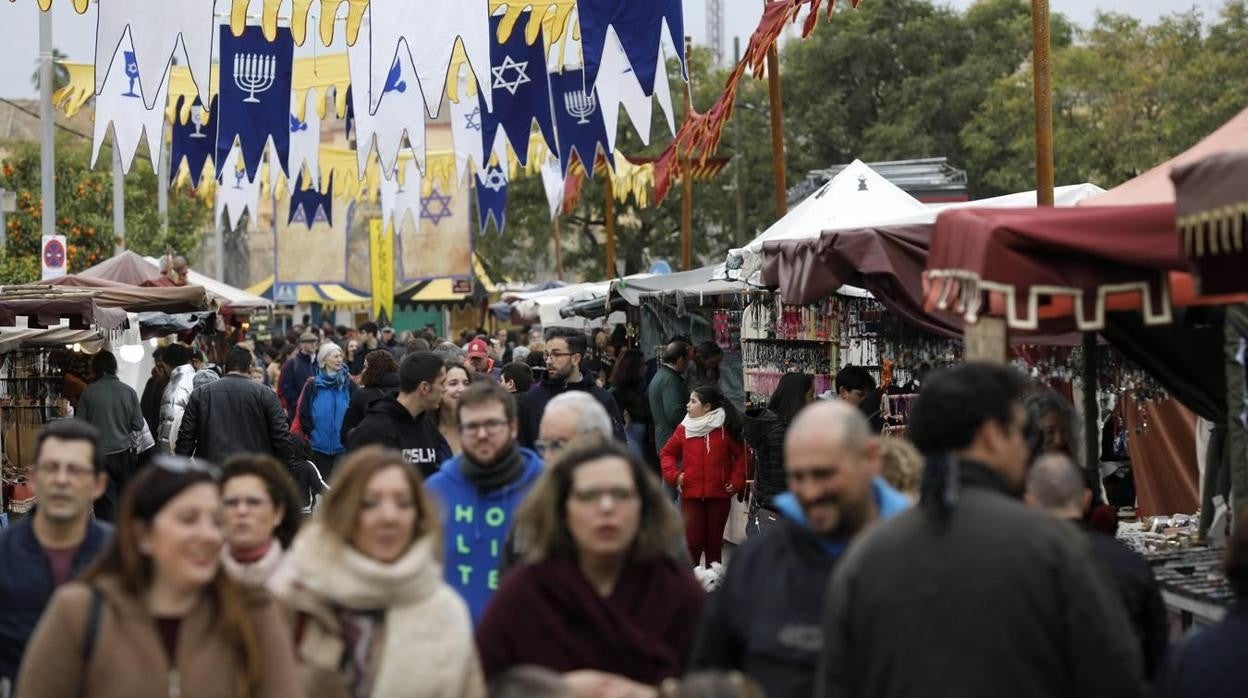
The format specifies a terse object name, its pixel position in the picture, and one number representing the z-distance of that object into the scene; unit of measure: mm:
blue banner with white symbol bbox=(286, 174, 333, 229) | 32500
